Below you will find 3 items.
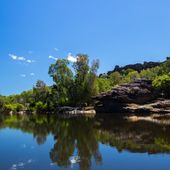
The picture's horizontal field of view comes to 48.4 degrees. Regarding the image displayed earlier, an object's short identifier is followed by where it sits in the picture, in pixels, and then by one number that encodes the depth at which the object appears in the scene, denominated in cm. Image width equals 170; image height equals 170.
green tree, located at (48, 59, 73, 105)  6361
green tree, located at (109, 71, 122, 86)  8742
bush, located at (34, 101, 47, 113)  7033
